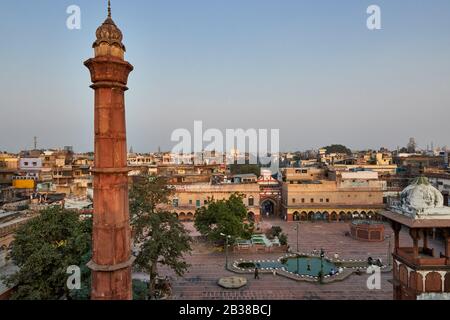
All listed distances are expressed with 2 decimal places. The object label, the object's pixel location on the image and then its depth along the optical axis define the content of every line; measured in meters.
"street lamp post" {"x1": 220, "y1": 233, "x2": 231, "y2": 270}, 29.43
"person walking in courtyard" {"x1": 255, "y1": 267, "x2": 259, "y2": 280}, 23.89
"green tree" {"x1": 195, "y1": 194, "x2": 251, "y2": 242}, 30.08
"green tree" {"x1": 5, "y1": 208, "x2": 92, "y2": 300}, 14.45
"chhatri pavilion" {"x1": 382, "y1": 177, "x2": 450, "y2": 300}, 12.15
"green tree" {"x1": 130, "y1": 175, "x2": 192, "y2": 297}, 18.68
